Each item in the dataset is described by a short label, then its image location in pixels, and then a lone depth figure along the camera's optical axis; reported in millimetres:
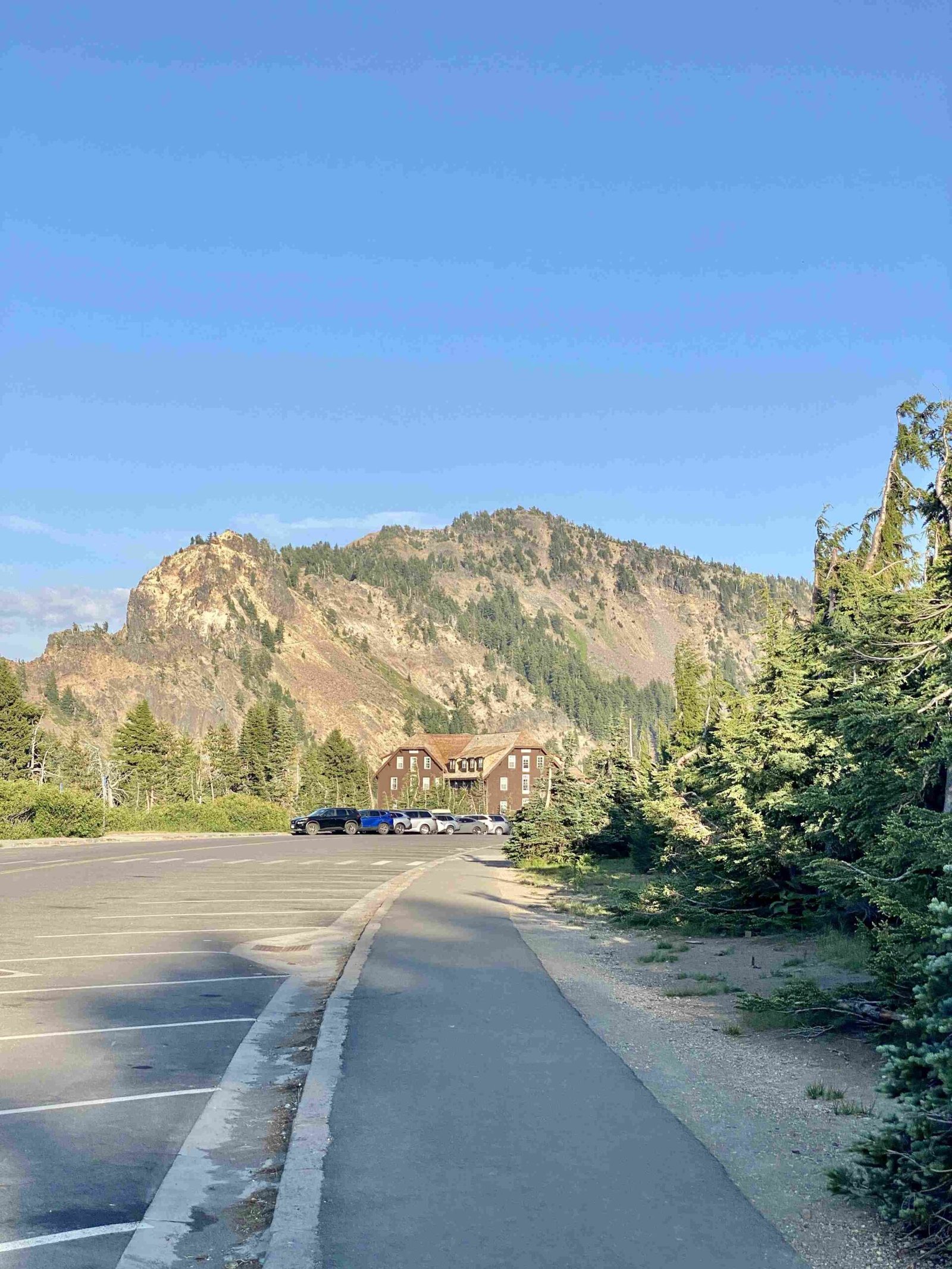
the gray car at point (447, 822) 77562
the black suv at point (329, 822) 64125
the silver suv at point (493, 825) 82875
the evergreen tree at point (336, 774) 105750
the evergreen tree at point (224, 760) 92312
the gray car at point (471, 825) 82625
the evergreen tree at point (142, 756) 81938
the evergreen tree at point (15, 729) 67812
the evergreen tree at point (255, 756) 92500
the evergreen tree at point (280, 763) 91562
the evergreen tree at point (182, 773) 86062
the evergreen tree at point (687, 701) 32281
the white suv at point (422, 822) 73188
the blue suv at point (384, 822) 68688
